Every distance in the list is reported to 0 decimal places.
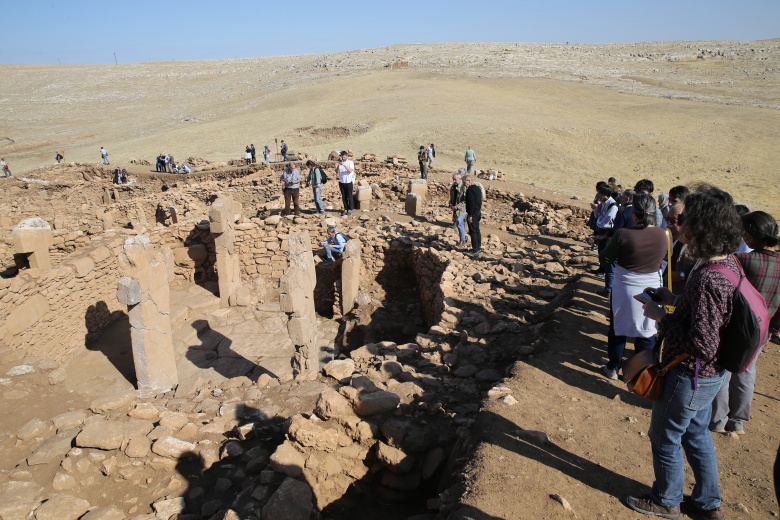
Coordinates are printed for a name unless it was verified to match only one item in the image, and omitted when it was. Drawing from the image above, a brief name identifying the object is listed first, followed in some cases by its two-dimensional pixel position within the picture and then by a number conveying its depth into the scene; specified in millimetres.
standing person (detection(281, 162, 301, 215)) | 12781
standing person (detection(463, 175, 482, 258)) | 9227
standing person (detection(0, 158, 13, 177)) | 25509
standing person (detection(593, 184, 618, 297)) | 7789
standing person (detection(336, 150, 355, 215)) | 12328
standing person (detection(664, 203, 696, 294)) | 5027
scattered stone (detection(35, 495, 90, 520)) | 4070
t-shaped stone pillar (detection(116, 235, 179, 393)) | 6641
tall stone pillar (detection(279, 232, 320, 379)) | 6719
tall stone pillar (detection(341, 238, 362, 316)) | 9969
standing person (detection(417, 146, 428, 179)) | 16609
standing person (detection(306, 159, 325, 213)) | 12492
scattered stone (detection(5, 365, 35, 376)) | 6339
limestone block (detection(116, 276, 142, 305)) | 6496
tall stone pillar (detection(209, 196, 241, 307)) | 9819
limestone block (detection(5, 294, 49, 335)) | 7016
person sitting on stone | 10453
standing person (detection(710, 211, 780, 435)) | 3936
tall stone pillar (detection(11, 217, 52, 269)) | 8086
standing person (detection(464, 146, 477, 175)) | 18359
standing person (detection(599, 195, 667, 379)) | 4496
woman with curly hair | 2744
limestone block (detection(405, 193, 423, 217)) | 13180
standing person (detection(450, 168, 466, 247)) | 9797
